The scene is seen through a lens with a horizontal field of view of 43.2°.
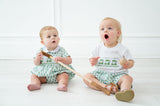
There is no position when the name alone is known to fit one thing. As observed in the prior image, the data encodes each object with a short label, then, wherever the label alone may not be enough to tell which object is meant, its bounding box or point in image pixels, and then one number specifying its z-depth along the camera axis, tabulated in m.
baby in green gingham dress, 1.25
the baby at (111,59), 1.12
